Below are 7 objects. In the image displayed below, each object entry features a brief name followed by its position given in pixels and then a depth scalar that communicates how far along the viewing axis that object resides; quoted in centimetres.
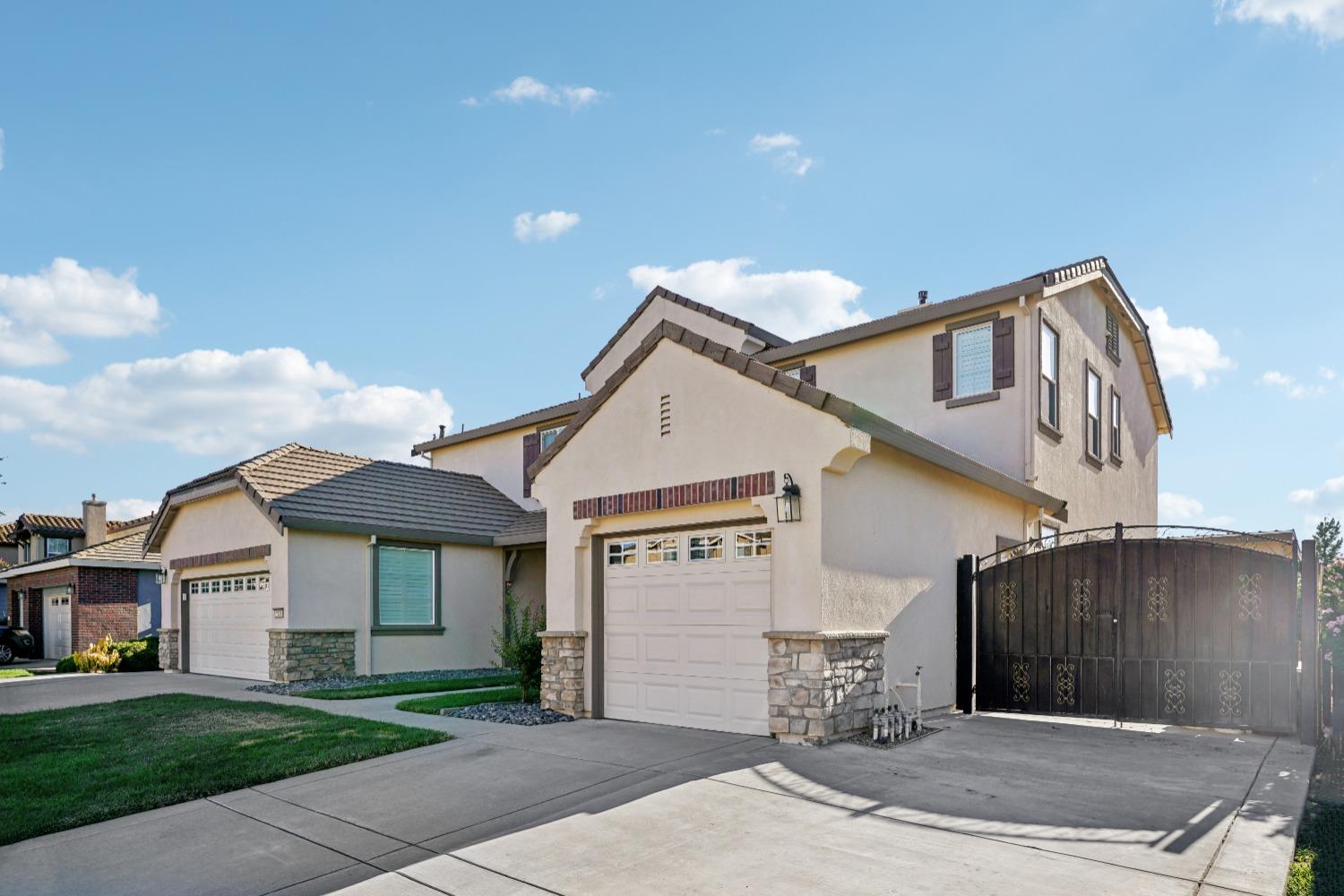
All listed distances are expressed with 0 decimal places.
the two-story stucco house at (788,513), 918
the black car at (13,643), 2595
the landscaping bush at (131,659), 2095
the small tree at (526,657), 1266
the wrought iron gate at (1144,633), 984
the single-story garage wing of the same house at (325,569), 1647
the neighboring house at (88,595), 2634
